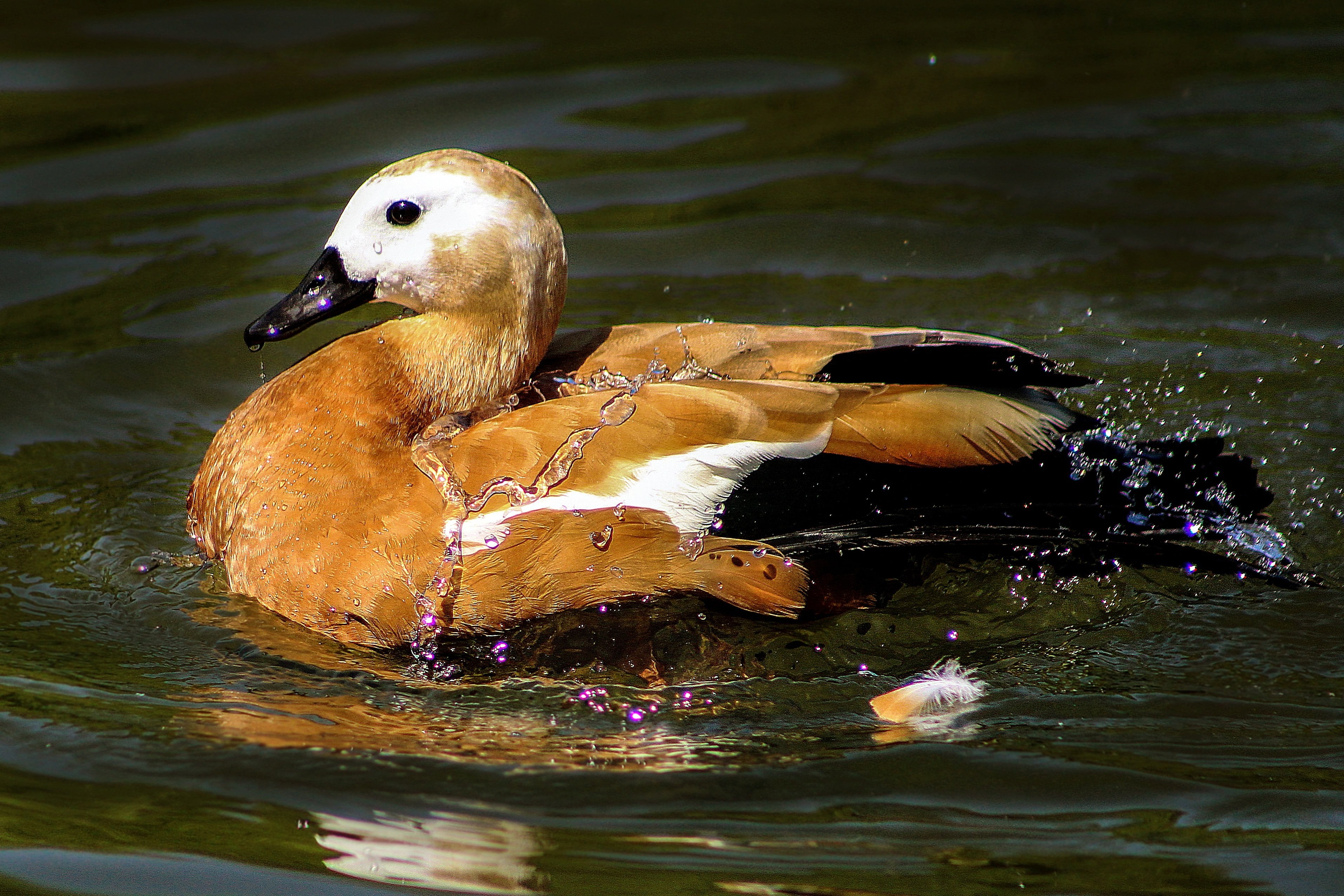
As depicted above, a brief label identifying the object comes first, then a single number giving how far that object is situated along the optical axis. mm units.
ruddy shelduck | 7129
